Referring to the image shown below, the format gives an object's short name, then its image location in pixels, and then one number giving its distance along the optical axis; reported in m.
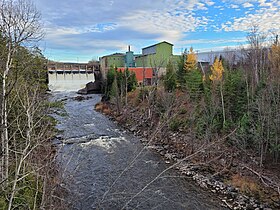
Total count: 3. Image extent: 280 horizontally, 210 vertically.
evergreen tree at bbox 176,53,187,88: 27.76
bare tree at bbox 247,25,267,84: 24.77
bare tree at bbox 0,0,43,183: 6.74
